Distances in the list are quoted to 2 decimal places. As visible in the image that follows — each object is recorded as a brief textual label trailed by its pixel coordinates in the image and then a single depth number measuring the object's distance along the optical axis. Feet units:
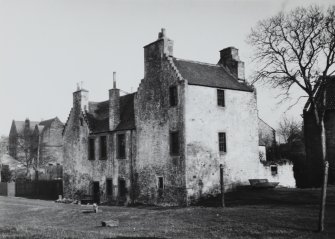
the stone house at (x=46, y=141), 234.79
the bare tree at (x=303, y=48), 74.08
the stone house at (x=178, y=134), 88.17
